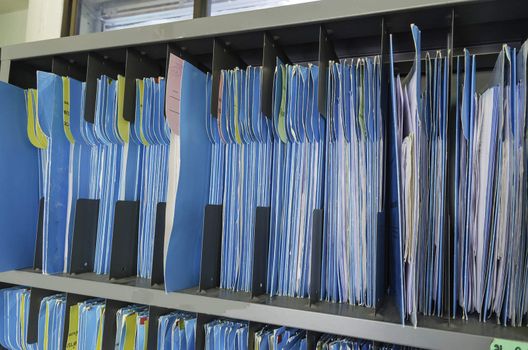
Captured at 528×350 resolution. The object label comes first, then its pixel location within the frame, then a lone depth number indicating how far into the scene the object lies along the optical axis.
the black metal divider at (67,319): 0.95
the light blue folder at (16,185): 1.03
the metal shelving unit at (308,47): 0.67
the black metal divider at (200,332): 0.82
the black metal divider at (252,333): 0.79
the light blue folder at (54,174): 0.96
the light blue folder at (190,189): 0.82
